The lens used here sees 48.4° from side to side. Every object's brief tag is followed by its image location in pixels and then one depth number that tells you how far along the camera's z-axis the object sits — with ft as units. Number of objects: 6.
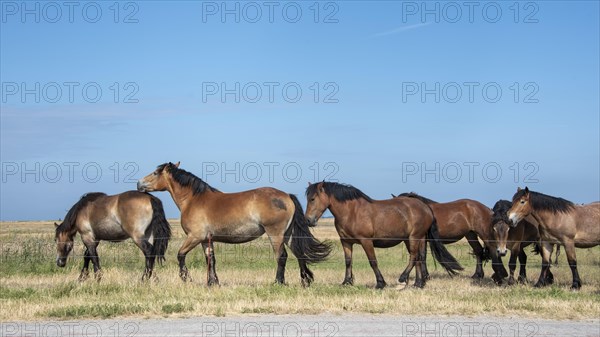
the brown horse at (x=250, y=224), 43.34
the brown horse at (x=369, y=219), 43.16
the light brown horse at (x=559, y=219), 44.50
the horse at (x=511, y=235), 47.34
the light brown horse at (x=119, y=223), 46.21
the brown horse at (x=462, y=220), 51.49
